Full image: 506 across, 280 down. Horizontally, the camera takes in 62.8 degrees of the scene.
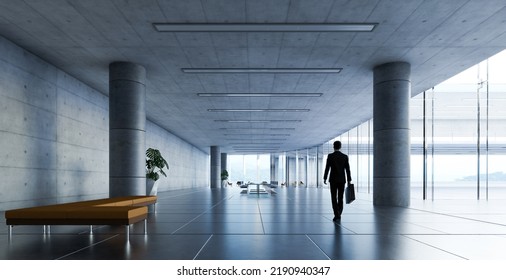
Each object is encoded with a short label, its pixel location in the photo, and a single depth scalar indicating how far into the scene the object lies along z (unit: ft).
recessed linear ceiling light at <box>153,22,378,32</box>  38.50
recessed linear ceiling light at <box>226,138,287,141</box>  150.96
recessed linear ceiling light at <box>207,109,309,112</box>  88.94
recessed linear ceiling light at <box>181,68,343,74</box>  54.95
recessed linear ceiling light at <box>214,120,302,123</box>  105.50
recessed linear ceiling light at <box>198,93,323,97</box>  71.61
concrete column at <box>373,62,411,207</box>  51.72
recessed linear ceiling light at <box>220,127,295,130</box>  118.60
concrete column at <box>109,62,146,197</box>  50.19
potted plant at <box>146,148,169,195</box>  71.31
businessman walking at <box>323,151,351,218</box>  32.35
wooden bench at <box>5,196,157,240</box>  22.29
